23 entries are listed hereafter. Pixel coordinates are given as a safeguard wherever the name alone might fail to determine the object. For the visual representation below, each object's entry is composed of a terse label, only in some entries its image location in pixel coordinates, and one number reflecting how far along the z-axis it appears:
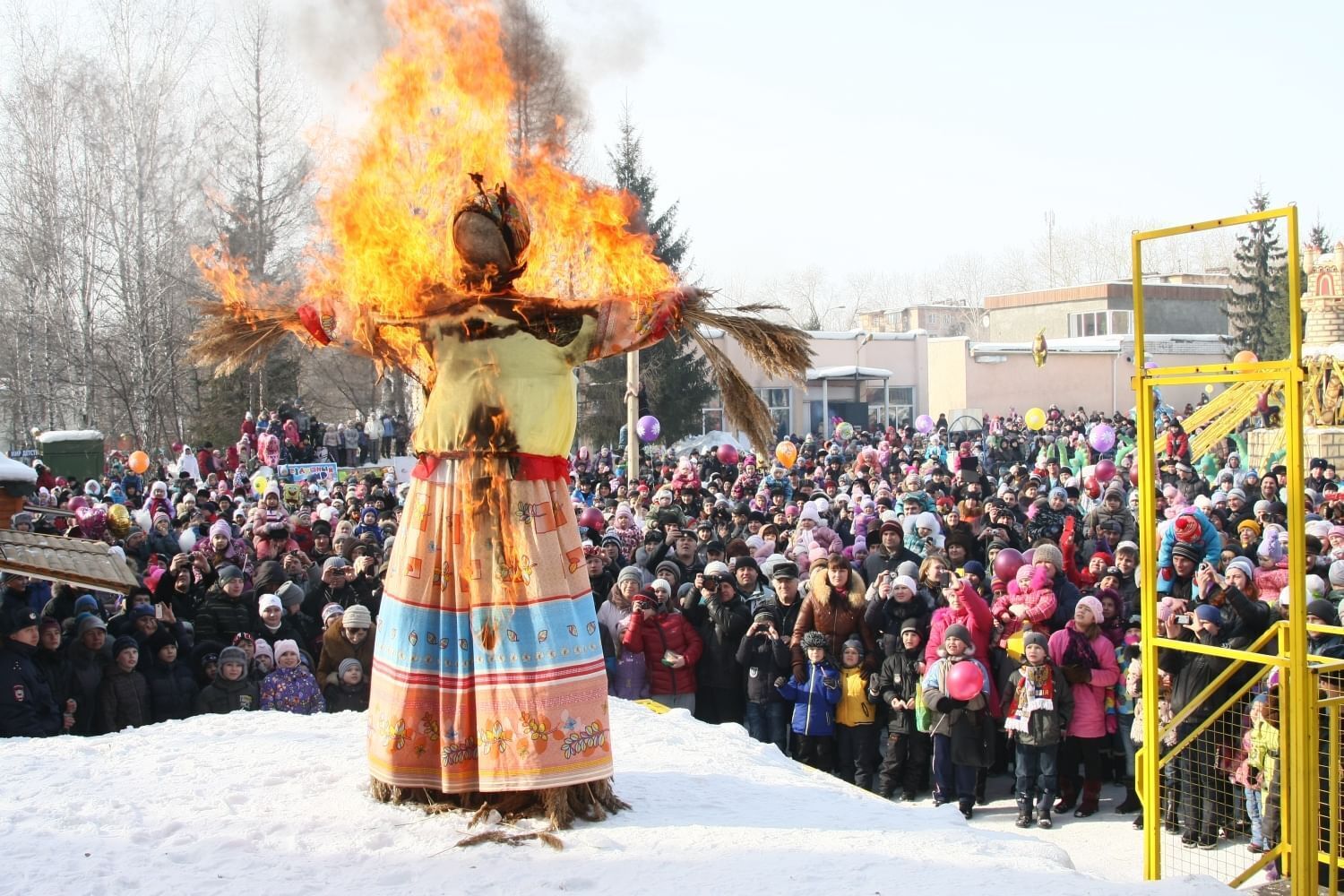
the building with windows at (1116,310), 56.59
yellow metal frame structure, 4.59
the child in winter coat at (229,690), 8.22
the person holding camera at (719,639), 9.63
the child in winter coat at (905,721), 8.94
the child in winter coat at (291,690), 8.21
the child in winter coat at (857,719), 9.13
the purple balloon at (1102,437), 20.95
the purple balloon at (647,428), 20.50
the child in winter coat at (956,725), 8.66
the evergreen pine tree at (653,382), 34.19
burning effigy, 4.99
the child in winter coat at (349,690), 8.20
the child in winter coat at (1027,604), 8.98
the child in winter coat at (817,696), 9.17
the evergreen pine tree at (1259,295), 48.28
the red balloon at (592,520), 14.32
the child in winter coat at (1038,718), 8.48
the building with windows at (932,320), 73.56
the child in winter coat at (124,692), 8.04
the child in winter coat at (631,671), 9.48
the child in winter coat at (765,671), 9.34
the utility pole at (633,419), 19.91
